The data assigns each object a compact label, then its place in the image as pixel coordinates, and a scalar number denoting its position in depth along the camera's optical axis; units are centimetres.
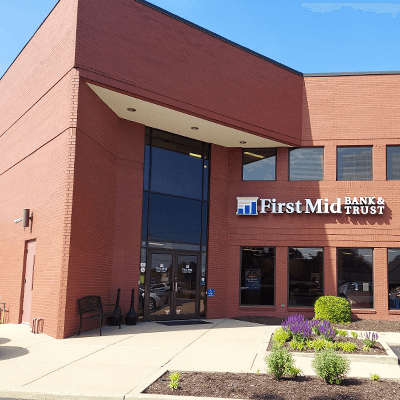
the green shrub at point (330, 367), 684
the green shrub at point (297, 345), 945
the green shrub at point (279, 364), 703
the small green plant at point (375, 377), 720
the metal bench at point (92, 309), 1218
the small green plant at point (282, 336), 1016
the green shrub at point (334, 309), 1524
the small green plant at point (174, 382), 654
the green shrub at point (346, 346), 929
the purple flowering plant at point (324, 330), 1014
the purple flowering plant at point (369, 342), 977
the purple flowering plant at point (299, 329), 1004
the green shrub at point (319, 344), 924
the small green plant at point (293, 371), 708
